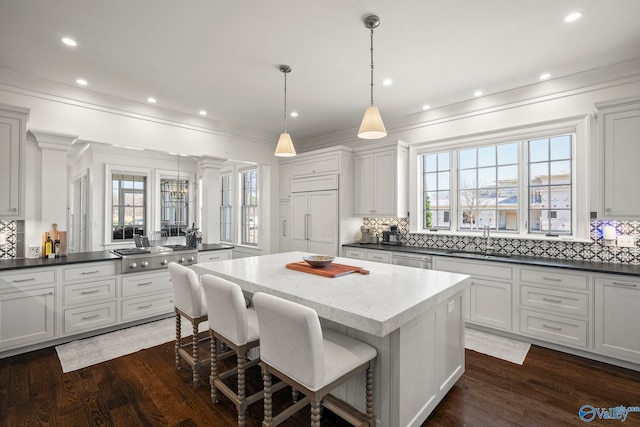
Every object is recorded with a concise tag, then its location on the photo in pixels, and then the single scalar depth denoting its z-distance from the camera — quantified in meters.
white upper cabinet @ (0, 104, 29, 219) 3.07
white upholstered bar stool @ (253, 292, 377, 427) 1.49
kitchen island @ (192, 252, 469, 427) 1.67
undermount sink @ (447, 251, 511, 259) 3.72
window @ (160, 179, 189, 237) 6.91
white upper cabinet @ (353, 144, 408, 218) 4.67
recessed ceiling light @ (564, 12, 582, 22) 2.37
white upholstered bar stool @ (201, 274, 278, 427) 1.96
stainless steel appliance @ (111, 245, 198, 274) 3.79
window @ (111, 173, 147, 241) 6.17
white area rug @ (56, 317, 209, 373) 2.99
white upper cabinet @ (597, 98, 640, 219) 2.86
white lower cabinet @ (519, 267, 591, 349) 3.00
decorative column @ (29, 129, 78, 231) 3.55
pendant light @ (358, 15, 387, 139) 2.41
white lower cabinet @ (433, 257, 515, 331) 3.43
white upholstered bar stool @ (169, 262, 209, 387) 2.45
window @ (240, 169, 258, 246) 6.52
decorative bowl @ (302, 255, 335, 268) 2.64
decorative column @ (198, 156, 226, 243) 5.24
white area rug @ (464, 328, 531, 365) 3.05
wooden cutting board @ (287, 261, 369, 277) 2.43
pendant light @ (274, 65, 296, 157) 3.11
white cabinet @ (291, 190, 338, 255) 5.07
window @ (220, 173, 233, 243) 7.14
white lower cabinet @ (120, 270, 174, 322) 3.79
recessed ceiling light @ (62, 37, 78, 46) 2.70
